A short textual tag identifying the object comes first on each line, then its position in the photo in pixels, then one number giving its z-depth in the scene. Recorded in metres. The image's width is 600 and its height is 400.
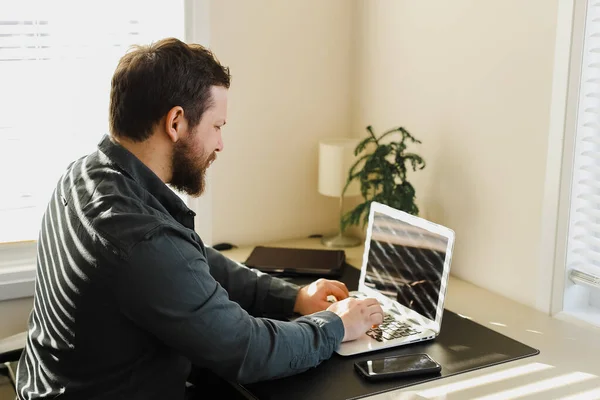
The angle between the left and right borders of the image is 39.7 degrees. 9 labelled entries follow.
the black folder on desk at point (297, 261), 2.31
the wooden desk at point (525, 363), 1.61
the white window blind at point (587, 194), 1.92
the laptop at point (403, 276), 1.83
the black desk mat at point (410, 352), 1.61
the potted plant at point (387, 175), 2.35
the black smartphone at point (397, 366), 1.66
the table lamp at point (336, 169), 2.58
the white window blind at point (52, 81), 2.29
